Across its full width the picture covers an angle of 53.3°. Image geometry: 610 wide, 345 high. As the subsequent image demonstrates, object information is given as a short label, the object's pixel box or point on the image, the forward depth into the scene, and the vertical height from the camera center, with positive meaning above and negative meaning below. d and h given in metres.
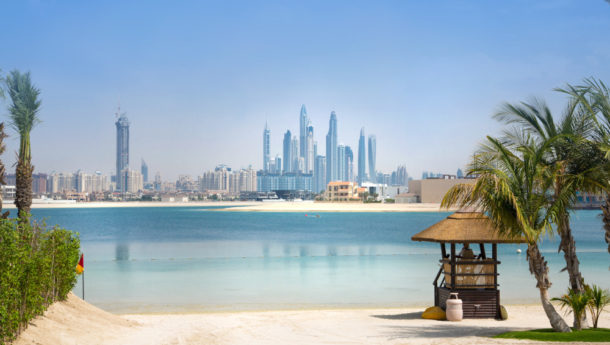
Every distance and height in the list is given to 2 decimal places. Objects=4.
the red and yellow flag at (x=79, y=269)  13.00 -1.73
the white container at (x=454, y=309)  13.74 -2.71
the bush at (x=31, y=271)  8.38 -1.34
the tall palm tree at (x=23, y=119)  20.89 +2.39
